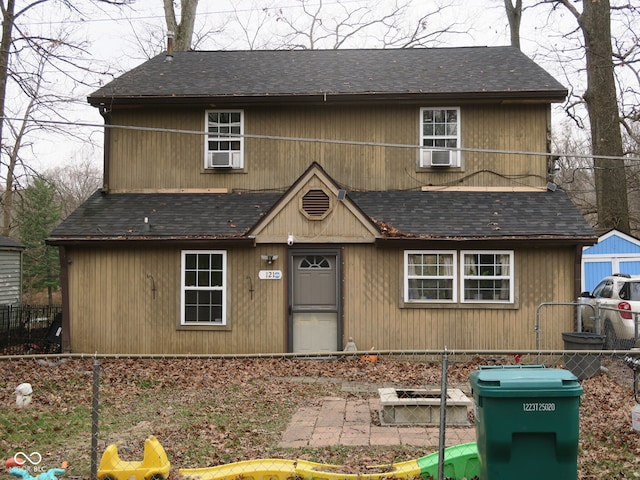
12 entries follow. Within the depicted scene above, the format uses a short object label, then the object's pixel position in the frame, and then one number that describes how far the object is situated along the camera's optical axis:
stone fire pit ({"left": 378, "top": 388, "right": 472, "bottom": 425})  7.76
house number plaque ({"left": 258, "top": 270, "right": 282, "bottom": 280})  13.29
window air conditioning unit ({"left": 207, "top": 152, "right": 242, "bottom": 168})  14.69
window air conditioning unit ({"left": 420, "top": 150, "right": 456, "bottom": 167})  14.27
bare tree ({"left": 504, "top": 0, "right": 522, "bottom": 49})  27.59
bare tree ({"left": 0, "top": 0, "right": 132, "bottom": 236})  14.87
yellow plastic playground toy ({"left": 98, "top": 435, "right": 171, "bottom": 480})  5.31
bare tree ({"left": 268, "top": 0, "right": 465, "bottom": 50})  30.30
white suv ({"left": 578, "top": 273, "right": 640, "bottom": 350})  12.09
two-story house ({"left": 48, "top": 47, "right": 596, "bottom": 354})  13.03
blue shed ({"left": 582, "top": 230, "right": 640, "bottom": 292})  19.39
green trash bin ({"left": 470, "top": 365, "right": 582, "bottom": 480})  4.60
